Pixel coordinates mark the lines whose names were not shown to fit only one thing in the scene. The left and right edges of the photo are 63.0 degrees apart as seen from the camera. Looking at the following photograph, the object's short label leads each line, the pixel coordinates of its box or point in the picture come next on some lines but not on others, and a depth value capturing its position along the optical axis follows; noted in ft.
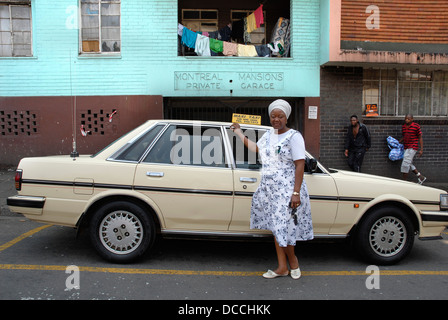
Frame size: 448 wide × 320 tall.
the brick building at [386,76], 31.12
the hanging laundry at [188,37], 32.53
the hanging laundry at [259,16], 32.81
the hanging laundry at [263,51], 33.53
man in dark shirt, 30.94
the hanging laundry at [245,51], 33.22
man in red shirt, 30.42
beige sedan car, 12.98
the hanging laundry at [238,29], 34.47
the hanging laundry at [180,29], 32.48
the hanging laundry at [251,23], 33.47
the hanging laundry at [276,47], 33.53
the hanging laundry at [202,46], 32.73
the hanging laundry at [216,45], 33.09
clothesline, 32.68
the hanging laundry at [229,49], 33.01
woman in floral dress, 11.73
